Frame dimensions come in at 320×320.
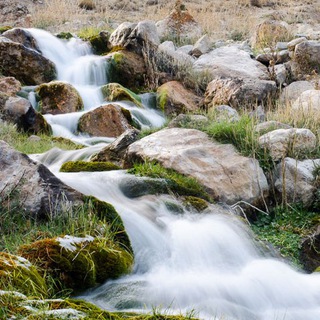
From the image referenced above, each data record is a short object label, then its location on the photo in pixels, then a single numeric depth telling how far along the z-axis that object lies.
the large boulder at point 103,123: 9.67
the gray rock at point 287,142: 6.60
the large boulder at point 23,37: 12.91
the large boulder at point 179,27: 15.87
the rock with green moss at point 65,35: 14.66
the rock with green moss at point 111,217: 4.46
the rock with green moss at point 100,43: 13.95
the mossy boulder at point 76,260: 3.58
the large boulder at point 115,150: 6.93
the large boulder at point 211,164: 6.18
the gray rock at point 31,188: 4.51
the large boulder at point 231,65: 12.34
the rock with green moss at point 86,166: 6.14
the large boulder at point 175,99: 11.34
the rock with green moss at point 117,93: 11.35
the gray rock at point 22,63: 11.81
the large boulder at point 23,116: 9.05
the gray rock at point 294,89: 11.03
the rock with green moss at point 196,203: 5.46
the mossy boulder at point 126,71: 12.73
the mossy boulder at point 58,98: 10.65
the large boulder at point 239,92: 10.52
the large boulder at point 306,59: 12.50
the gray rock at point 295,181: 6.22
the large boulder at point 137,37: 13.16
